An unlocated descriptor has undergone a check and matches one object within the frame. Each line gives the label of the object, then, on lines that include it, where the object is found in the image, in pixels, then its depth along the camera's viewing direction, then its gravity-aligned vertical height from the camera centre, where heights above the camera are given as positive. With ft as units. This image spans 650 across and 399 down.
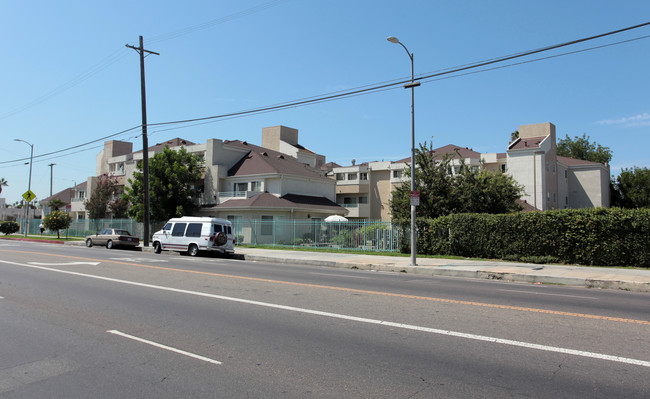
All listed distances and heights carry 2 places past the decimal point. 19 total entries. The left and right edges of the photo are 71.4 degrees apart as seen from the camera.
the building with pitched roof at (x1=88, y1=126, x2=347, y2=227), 123.24 +9.96
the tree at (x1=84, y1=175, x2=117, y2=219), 161.58 +7.29
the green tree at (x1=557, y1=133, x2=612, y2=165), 251.39 +38.09
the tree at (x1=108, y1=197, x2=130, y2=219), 160.76 +4.00
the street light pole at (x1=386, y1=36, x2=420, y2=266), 58.50 +9.79
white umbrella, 110.89 -0.21
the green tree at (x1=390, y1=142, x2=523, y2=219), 86.89 +4.96
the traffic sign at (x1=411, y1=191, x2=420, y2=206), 58.54 +2.56
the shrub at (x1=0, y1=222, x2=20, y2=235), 173.68 -2.85
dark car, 98.17 -4.33
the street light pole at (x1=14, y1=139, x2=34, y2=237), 153.17 +16.17
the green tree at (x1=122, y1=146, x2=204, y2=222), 132.98 +9.97
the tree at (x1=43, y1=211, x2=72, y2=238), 138.21 -0.46
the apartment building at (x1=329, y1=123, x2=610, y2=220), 144.66 +15.30
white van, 75.66 -2.90
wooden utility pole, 95.36 +18.93
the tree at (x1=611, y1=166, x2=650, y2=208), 187.21 +12.03
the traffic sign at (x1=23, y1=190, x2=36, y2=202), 150.23 +8.18
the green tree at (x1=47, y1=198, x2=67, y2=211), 218.57 +7.97
